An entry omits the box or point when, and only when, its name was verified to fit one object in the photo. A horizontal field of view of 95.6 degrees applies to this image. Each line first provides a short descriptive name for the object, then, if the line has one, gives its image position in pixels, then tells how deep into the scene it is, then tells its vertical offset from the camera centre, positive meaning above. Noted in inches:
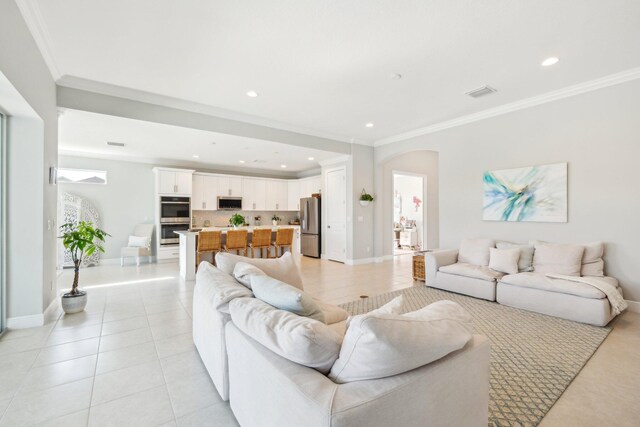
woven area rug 73.0 -47.6
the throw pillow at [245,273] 87.4 -17.5
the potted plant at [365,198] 270.0 +16.0
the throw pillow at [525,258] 159.2 -24.4
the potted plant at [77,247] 136.2 -14.4
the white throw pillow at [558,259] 143.3 -22.9
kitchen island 206.5 -27.6
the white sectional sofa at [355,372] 39.5 -24.4
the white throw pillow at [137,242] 272.7 -23.7
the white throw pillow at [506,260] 157.3 -25.6
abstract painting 161.9 +12.0
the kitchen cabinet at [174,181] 288.0 +36.1
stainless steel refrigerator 316.2 -11.8
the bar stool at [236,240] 223.5 -18.9
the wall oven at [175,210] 289.3 +6.7
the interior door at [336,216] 283.6 -0.6
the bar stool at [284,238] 248.4 -19.2
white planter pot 136.3 -40.5
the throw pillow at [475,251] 178.1 -23.0
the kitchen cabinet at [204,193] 318.7 +26.2
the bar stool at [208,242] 210.9 -19.4
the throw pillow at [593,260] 143.3 -23.3
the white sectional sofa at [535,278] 124.8 -32.8
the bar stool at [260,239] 236.7 -18.9
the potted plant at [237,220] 250.4 -3.4
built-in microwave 335.3 +15.3
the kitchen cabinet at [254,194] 354.0 +27.4
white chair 264.1 -29.0
